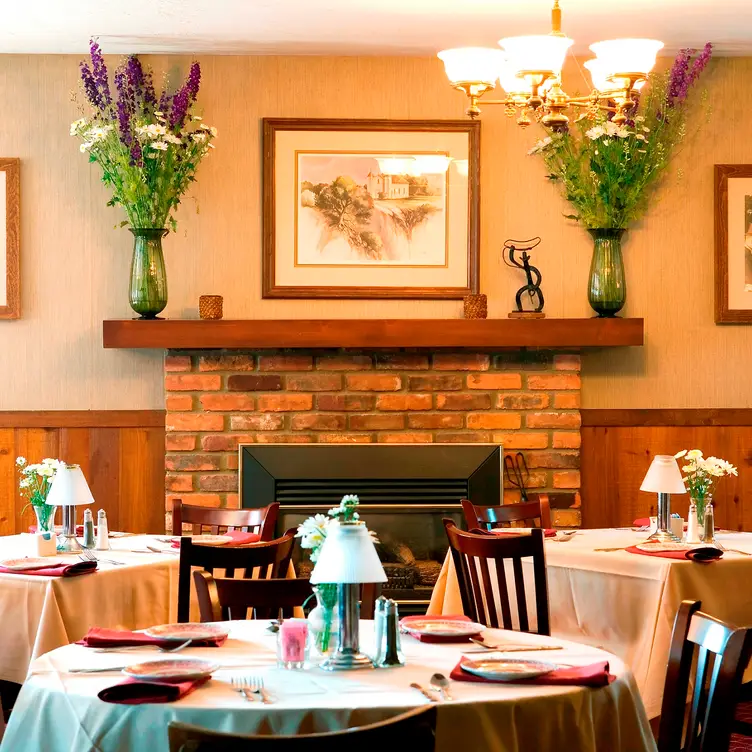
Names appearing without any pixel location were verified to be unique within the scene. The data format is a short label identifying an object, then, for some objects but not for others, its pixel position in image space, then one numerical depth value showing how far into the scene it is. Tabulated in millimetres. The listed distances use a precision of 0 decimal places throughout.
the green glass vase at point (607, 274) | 5633
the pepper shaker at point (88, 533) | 4219
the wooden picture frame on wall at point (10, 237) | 5719
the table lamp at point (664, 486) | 4203
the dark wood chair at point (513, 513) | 4801
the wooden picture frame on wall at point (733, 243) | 5828
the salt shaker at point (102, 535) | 4254
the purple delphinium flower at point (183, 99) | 5484
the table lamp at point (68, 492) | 4086
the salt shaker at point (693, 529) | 4227
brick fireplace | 5621
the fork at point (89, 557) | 3932
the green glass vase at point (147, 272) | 5480
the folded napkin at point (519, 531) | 4432
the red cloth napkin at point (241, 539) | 4250
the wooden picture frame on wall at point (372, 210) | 5734
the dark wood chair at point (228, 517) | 4512
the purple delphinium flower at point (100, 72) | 5426
